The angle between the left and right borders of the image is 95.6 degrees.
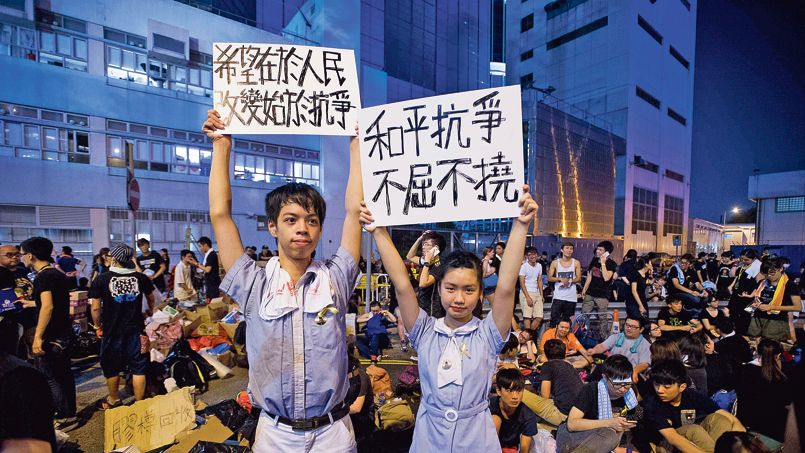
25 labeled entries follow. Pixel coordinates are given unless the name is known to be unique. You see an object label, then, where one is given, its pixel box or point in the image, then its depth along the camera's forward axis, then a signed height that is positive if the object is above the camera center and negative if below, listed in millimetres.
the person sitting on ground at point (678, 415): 3219 -1843
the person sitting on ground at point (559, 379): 4293 -1960
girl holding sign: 1838 -734
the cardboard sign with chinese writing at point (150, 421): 3506 -2115
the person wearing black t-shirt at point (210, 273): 9031 -1504
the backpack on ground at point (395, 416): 4094 -2289
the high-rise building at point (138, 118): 12648 +3606
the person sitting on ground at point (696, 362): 4699 -1886
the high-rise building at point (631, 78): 28344 +11840
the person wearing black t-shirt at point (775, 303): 5746 -1357
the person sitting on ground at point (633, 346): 5070 -1861
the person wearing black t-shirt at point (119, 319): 4324 -1286
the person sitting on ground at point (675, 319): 6402 -1880
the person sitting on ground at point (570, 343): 5699 -2060
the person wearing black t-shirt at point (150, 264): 8680 -1281
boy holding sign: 1688 -518
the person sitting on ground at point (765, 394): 3616 -1835
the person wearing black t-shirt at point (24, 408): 1062 -596
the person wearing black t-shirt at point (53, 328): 3992 -1324
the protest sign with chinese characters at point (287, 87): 2221 +782
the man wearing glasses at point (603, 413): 3279 -1841
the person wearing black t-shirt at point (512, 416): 3201 -1820
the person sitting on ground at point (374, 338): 6757 -2351
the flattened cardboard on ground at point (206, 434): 3362 -2108
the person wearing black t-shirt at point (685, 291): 7875 -1697
